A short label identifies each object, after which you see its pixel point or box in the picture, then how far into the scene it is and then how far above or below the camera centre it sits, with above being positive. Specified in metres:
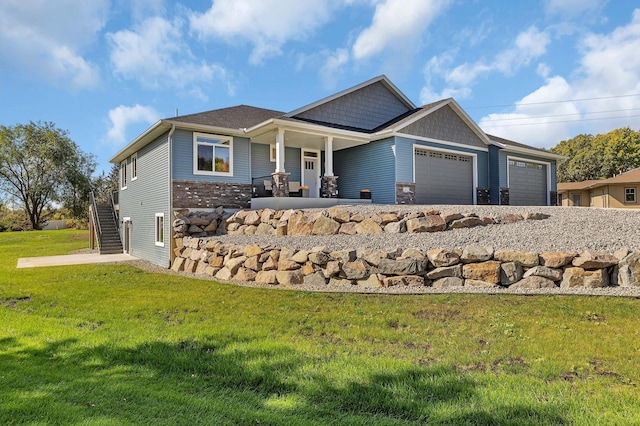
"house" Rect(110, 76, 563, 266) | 11.97 +2.44
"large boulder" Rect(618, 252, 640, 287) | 5.82 -0.87
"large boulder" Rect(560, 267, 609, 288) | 5.88 -1.00
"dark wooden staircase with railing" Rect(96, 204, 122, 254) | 17.39 -0.53
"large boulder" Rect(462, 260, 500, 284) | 6.26 -0.94
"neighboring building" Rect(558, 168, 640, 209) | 25.55 +2.11
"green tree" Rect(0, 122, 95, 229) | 30.75 +5.14
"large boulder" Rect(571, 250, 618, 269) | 5.95 -0.72
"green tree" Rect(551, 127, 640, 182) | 37.78 +6.42
